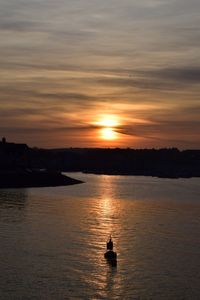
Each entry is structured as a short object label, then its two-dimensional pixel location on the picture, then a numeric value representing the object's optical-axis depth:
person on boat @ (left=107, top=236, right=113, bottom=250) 49.40
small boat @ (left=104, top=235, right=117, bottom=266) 45.38
